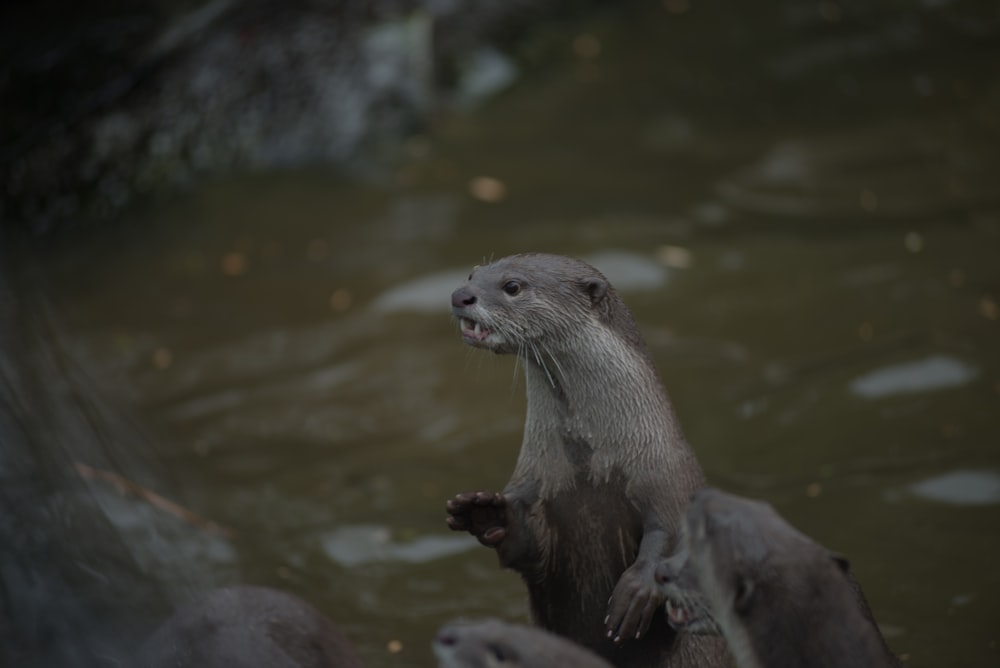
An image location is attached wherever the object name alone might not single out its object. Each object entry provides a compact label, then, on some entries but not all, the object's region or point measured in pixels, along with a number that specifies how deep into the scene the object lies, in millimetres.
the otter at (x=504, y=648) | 5363
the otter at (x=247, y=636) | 6652
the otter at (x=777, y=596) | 5543
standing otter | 6703
